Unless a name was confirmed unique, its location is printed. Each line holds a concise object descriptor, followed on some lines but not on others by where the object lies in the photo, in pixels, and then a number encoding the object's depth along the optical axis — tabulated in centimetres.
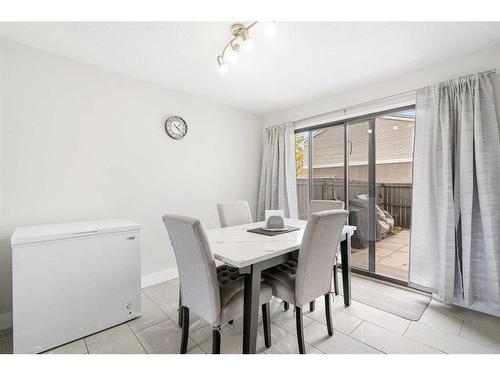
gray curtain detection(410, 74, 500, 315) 198
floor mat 214
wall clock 289
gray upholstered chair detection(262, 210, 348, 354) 148
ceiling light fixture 170
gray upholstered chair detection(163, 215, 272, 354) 131
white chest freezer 158
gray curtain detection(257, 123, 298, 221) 357
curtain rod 203
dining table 136
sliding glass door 272
